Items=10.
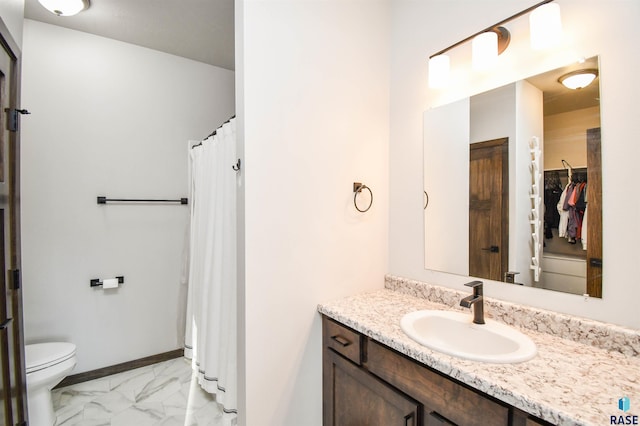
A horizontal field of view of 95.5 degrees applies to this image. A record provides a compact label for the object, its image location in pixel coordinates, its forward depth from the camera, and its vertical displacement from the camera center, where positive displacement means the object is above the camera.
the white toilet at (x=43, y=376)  1.67 -0.96
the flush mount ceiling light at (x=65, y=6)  1.82 +1.34
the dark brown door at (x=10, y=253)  1.24 -0.18
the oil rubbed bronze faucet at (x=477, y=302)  1.22 -0.39
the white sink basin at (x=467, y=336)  0.95 -0.49
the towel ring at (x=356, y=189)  1.62 +0.12
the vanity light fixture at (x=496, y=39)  1.10 +0.72
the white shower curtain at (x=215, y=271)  1.76 -0.40
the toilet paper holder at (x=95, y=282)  2.28 -0.54
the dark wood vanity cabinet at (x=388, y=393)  0.85 -0.65
